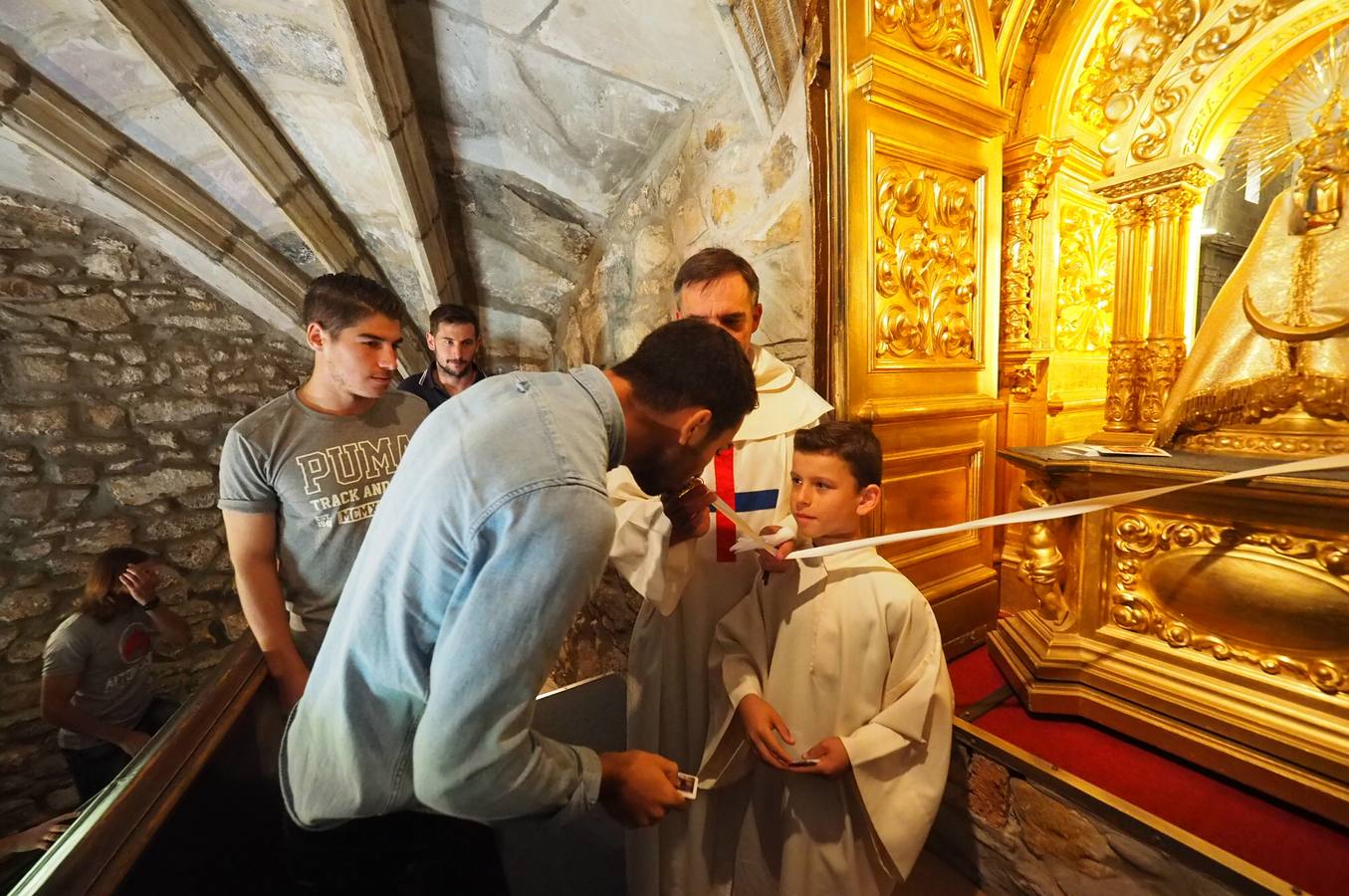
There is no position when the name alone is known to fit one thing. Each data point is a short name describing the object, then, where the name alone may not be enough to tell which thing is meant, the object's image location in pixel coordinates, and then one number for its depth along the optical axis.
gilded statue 1.64
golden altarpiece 1.56
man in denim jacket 0.75
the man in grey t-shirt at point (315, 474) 1.61
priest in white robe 1.53
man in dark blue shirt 2.98
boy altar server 1.32
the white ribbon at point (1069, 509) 1.29
